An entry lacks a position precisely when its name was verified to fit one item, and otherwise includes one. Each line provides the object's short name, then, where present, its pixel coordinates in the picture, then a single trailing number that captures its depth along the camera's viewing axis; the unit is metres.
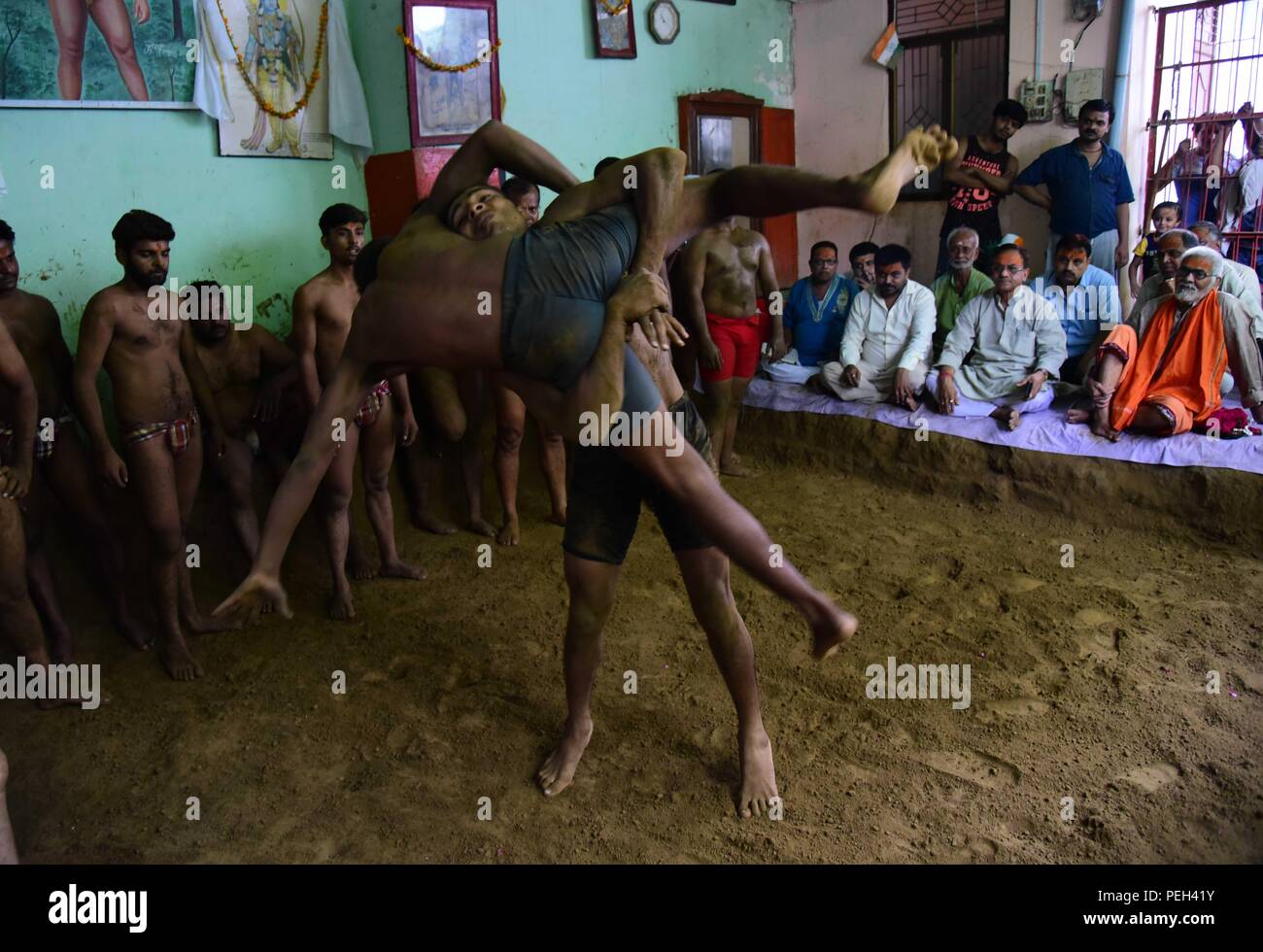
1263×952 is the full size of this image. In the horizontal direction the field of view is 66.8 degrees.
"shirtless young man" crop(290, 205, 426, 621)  4.13
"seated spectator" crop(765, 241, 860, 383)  6.41
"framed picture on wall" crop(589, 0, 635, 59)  6.60
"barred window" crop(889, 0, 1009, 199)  7.31
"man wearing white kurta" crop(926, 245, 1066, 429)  5.39
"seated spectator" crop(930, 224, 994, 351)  5.96
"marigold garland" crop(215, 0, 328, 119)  5.18
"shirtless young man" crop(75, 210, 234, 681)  3.62
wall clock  7.02
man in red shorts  5.71
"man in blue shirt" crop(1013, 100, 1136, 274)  6.40
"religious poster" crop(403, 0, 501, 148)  5.52
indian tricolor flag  7.77
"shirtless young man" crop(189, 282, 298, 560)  4.27
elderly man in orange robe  4.77
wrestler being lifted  2.26
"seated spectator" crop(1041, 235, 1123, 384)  5.52
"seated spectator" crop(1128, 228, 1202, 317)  5.32
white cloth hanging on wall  4.90
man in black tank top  6.82
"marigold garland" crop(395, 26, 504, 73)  5.45
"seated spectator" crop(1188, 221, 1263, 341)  4.95
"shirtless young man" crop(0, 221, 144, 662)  3.66
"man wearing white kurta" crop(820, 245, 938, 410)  5.82
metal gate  6.40
